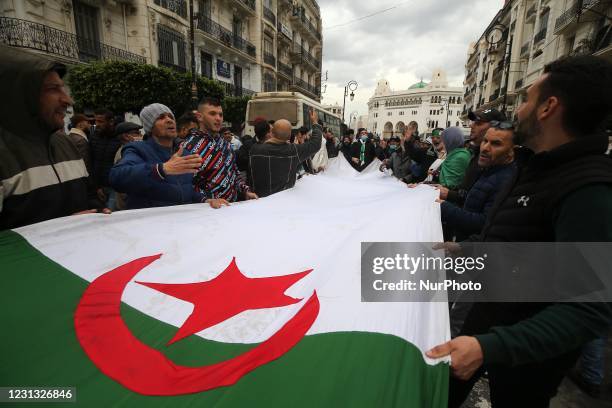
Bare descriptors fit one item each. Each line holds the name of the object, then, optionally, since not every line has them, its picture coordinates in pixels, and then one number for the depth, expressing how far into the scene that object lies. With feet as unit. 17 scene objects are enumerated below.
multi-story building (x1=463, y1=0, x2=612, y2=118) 49.70
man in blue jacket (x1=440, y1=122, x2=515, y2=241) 7.43
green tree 34.88
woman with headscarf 11.10
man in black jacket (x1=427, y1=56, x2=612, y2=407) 3.19
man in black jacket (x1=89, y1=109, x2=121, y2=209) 13.50
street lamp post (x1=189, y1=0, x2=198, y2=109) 38.32
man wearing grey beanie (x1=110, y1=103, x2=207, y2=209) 7.32
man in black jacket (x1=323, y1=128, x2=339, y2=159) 33.87
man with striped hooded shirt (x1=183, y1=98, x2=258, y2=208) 9.43
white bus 37.47
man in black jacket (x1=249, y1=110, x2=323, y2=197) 11.37
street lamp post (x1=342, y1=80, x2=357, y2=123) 77.10
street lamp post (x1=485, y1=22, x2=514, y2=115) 55.48
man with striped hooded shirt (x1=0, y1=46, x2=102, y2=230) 5.28
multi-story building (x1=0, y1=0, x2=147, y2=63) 32.14
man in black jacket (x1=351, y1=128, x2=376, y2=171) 30.86
